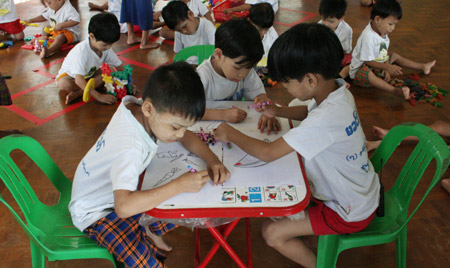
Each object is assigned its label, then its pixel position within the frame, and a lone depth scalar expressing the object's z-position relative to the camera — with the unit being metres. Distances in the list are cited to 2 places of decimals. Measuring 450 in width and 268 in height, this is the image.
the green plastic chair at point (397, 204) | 1.36
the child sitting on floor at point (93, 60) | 3.01
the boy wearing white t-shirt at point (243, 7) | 4.71
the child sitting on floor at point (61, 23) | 4.23
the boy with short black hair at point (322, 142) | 1.31
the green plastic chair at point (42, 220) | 1.33
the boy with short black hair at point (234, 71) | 1.61
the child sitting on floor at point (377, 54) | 3.21
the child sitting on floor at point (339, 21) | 3.50
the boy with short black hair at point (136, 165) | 1.18
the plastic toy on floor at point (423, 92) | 3.25
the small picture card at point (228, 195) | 1.16
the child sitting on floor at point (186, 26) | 3.11
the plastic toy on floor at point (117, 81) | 3.27
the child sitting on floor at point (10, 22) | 4.42
